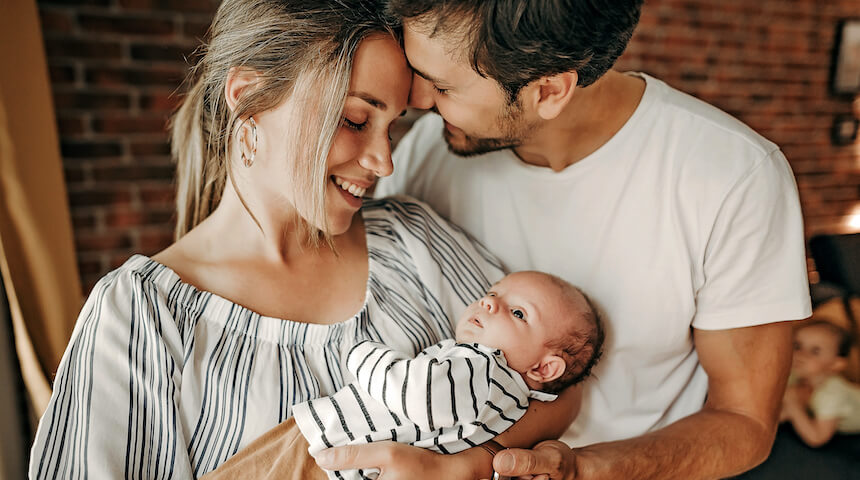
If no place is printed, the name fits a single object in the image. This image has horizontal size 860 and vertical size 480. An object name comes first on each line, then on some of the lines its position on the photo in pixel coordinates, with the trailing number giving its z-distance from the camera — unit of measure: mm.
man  1290
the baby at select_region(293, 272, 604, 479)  1185
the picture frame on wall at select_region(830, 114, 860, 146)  4605
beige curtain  1688
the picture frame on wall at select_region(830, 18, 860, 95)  4465
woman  1158
